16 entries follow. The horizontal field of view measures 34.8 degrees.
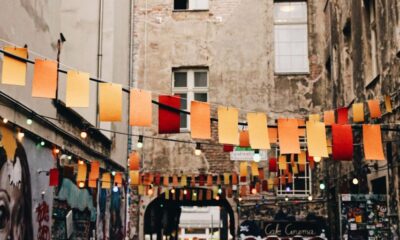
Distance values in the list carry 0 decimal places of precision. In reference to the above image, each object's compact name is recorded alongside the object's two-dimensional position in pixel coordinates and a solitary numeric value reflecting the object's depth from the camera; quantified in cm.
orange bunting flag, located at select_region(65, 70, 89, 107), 646
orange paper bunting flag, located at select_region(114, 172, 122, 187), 1335
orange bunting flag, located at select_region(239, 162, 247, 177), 1442
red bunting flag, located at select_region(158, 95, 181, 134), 710
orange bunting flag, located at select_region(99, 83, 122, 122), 667
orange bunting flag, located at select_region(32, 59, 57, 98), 626
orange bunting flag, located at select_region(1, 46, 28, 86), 591
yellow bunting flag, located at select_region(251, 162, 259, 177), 1329
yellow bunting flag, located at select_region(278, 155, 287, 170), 1293
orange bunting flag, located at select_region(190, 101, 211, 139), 716
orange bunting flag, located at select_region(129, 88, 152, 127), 692
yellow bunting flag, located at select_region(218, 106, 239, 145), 729
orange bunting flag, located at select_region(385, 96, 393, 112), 930
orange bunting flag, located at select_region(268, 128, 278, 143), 795
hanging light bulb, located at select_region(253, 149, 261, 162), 801
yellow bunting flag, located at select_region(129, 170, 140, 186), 1380
